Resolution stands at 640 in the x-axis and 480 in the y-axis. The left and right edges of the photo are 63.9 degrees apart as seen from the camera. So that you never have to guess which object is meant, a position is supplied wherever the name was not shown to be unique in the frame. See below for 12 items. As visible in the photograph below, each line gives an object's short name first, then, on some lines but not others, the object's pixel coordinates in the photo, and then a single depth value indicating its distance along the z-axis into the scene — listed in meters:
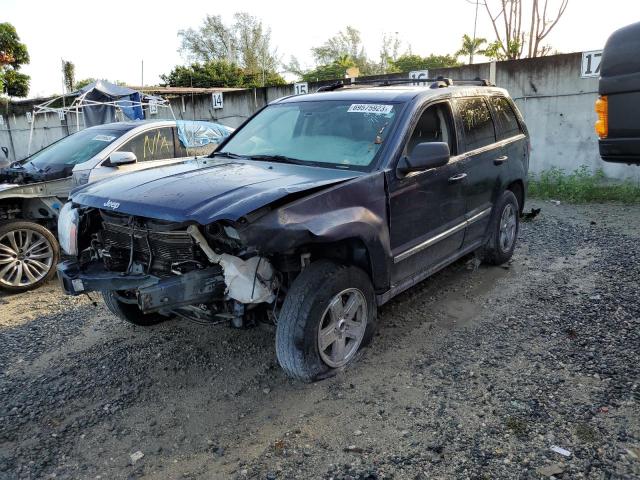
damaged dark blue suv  2.96
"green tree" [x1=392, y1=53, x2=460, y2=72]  33.19
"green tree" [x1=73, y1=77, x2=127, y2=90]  39.54
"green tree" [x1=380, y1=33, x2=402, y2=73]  44.75
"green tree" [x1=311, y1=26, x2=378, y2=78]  48.94
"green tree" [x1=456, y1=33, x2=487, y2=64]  24.27
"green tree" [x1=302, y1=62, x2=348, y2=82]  36.28
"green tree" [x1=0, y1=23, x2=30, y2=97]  33.16
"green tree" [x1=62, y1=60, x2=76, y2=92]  42.69
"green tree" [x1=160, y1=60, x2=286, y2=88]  34.09
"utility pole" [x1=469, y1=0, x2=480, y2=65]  24.30
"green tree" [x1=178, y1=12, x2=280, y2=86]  48.47
